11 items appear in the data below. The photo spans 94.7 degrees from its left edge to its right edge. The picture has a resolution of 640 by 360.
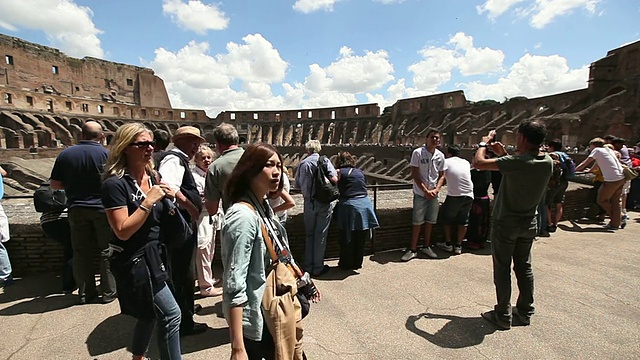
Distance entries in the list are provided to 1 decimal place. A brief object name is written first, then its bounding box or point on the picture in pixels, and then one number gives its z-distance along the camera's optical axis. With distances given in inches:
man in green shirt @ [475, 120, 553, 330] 94.3
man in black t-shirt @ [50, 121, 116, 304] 104.7
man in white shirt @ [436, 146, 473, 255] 157.6
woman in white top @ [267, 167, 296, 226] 113.0
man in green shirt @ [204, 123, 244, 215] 98.5
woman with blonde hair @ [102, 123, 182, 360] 62.6
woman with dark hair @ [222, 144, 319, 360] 51.5
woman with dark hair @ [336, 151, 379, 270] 137.9
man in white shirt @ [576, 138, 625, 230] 197.6
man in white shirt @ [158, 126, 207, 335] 89.0
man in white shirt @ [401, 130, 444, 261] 155.0
